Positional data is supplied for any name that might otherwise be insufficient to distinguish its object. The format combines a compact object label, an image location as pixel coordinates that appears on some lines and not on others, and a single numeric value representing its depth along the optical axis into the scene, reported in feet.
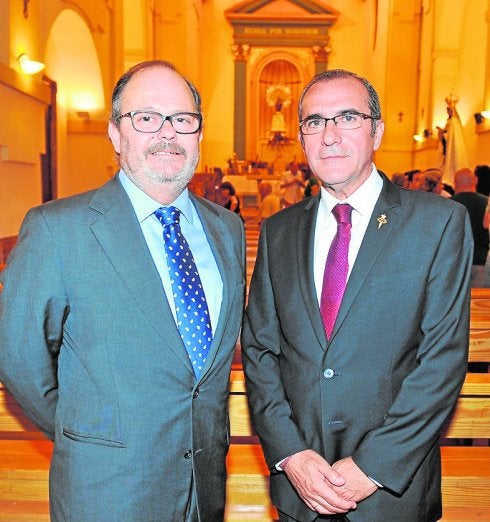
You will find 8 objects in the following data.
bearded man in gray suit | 5.33
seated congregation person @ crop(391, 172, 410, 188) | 25.68
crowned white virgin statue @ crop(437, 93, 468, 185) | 34.94
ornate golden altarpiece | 66.18
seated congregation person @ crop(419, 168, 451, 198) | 19.39
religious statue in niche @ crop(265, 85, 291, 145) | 67.12
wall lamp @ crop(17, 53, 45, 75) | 21.58
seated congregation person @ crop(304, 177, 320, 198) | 27.20
